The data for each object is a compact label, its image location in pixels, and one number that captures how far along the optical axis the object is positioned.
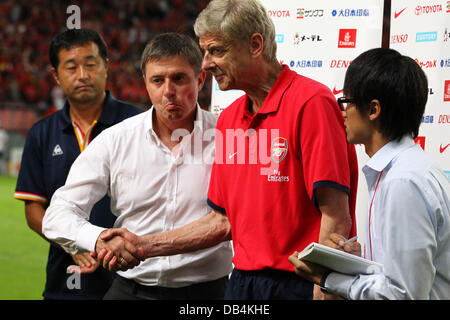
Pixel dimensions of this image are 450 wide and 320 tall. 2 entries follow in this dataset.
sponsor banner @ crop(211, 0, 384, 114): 4.44
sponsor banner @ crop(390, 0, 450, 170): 4.02
